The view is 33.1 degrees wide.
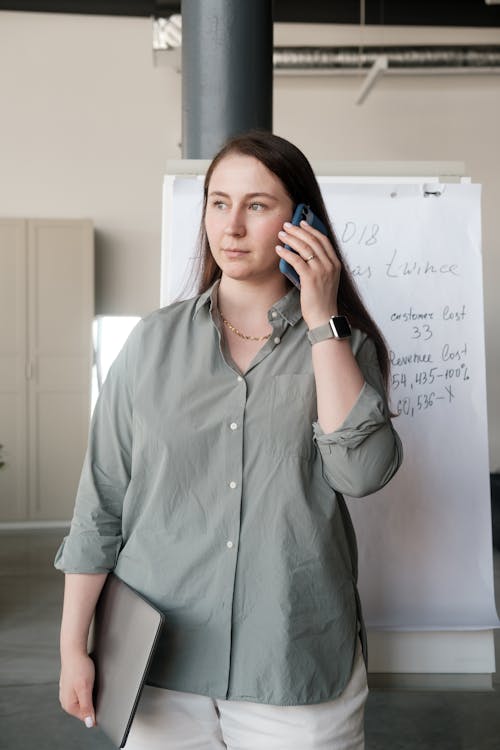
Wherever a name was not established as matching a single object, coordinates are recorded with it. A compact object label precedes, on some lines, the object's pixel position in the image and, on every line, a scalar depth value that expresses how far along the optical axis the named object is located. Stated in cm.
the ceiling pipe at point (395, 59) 712
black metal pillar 290
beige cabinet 678
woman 121
